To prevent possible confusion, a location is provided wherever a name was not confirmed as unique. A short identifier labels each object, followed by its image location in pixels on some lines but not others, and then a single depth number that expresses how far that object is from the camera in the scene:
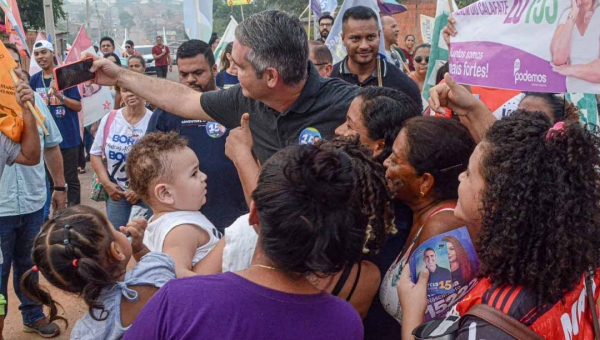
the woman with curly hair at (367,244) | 1.77
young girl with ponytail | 1.98
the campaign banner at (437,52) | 3.94
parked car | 29.77
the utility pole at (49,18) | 14.39
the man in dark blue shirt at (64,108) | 7.38
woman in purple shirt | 1.40
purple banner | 2.73
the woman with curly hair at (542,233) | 1.55
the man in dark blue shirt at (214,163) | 3.90
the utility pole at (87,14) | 40.98
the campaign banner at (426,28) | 10.48
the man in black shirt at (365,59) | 4.82
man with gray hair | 2.77
